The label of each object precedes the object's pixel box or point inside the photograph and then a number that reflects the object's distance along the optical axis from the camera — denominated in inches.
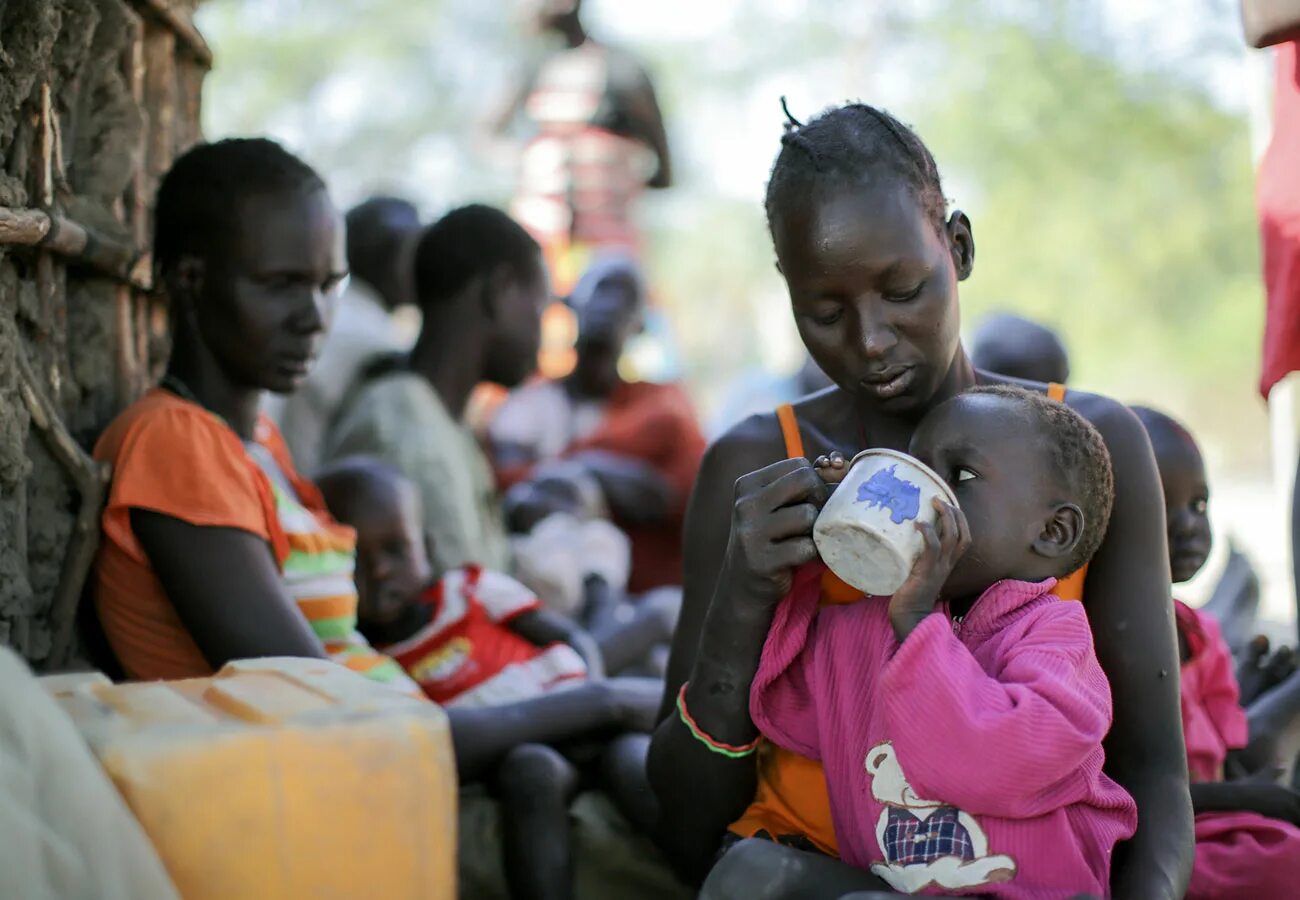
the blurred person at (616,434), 193.6
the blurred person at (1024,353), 137.6
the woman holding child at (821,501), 71.0
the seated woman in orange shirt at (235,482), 87.4
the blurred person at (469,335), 149.9
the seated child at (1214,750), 86.4
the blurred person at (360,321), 174.6
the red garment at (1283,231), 107.4
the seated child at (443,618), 116.3
